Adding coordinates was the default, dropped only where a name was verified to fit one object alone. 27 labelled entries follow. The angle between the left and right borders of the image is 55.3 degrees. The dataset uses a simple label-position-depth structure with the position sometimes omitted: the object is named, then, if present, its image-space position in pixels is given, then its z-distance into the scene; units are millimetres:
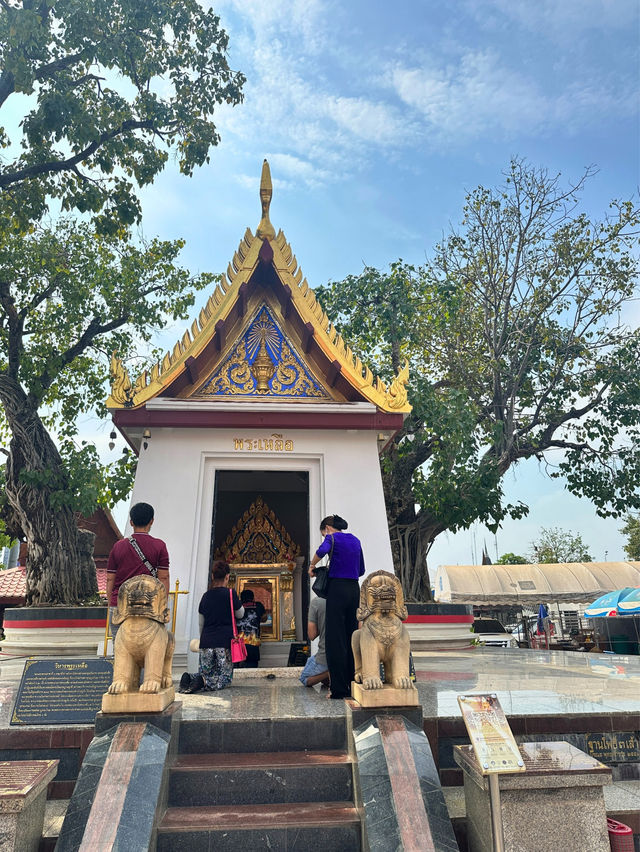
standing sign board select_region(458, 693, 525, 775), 2885
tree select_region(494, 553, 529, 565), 51525
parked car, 21531
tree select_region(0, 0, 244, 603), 7719
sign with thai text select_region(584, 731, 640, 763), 4277
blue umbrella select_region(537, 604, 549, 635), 19250
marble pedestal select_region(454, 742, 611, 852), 3127
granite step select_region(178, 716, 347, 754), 4055
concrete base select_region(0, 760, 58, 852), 2971
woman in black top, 5488
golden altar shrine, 10070
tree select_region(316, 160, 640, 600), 12789
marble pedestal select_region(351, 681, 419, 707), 3895
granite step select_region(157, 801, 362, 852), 3277
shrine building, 7215
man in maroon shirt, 4703
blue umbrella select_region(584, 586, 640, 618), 14933
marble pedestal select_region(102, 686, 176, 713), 3762
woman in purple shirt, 4777
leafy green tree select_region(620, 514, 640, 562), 34438
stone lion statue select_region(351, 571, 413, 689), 3988
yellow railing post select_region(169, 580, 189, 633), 6496
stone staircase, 3299
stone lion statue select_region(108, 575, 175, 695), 3852
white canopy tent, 23562
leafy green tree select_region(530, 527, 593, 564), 40906
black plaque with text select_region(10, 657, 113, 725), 4203
